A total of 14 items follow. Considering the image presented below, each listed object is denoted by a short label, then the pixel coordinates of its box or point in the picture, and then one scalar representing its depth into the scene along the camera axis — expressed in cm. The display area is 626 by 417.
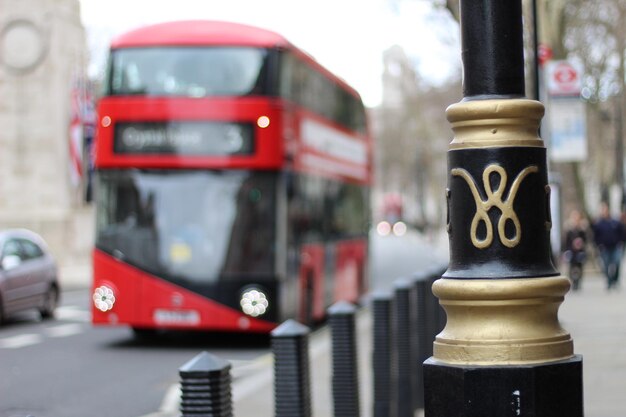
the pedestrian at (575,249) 2664
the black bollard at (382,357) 957
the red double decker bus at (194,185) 1587
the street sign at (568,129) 1788
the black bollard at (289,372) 640
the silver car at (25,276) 1973
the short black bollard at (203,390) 438
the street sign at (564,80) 1759
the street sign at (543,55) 1864
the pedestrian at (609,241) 2592
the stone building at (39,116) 4184
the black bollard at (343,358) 848
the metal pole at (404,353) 1003
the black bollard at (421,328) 1127
